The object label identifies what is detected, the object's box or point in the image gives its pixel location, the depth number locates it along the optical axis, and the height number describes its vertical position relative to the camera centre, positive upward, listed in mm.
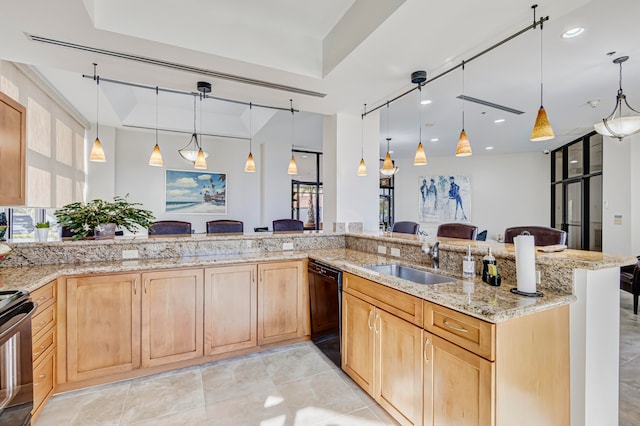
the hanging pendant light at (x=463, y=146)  3035 +665
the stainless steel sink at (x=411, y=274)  2192 -491
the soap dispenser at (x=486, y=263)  1848 -319
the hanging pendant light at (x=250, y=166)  4930 +755
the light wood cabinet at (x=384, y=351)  1719 -907
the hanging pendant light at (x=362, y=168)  4324 +630
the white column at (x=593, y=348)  1499 -691
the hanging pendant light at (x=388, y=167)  4625 +693
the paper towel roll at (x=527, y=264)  1585 -273
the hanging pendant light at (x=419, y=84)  3016 +1340
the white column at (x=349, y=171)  4426 +611
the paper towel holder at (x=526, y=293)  1549 -423
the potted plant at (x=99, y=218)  2607 -53
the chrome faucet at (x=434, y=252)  2348 -316
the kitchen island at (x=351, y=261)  1504 -415
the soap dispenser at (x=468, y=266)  1987 -361
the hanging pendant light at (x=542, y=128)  2393 +674
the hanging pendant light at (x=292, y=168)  5090 +745
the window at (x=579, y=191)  6117 +474
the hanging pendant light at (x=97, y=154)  3754 +723
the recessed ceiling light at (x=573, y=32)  2605 +1576
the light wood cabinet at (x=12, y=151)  2113 +450
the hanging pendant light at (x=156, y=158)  4168 +742
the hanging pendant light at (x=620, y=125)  3146 +928
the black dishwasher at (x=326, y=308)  2494 -854
